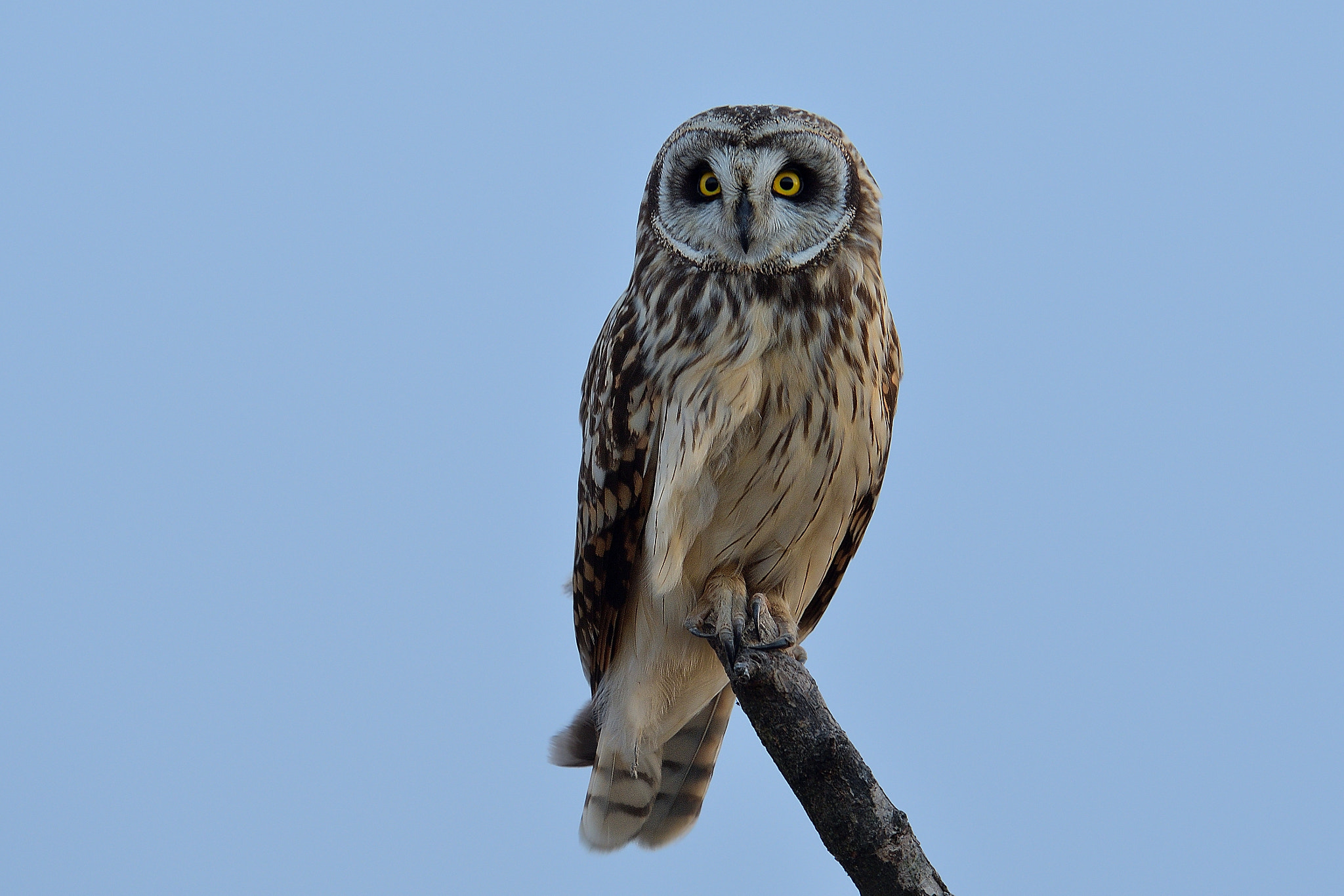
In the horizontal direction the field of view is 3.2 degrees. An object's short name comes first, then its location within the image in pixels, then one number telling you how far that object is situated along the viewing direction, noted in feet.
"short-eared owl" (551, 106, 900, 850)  36.16
